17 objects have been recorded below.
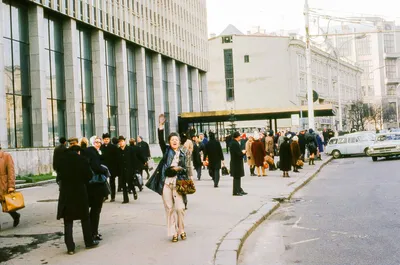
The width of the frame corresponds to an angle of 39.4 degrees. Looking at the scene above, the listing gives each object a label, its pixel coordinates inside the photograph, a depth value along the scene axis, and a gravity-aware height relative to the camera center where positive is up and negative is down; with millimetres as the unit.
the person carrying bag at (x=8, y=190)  10344 -785
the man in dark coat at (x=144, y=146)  21984 -124
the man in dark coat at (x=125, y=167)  14570 -621
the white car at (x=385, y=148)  30453 -880
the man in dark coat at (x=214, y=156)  18672 -543
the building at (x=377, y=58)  133125 +18152
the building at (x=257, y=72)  77125 +9335
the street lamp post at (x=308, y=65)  32125 +4116
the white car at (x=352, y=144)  37188 -725
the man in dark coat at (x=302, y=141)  29072 -273
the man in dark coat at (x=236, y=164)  15320 -695
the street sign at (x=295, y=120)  31969 +915
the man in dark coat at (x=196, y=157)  21406 -635
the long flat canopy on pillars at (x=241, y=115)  45453 +2093
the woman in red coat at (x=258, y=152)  22406 -567
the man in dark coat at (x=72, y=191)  8047 -646
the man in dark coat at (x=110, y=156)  14625 -309
